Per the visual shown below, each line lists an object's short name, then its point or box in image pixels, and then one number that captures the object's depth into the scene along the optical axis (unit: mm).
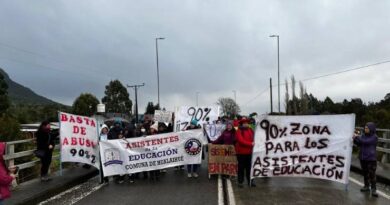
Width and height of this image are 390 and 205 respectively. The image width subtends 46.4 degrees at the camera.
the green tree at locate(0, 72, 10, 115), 61094
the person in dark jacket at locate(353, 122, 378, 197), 9977
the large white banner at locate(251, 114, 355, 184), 10898
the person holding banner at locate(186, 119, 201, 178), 13229
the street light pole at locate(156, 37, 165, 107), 56775
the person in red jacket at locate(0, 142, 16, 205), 6379
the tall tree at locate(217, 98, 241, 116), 118562
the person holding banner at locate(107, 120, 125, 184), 13625
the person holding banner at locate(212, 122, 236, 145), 12859
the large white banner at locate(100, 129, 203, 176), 12797
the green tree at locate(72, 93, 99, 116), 83500
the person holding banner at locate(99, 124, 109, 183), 12938
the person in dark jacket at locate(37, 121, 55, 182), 11992
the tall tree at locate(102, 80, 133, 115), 95312
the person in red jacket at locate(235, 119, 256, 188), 11305
